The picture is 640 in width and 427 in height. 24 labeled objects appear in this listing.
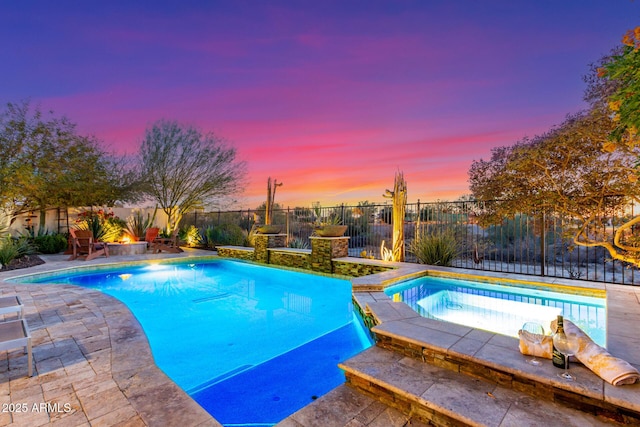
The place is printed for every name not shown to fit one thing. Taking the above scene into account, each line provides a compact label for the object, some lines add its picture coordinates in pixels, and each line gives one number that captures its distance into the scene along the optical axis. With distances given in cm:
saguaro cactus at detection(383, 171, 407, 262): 709
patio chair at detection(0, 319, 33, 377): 209
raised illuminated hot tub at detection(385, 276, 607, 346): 359
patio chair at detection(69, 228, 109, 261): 852
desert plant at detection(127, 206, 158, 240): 1168
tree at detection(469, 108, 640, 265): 381
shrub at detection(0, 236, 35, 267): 709
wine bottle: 185
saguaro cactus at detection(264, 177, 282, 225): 900
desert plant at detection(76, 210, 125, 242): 1035
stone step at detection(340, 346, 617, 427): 157
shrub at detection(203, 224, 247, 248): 1100
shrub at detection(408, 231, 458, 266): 668
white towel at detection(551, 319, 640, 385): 165
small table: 262
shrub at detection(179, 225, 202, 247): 1234
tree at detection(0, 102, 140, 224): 912
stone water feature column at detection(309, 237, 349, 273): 709
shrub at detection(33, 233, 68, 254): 1007
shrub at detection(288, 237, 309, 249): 951
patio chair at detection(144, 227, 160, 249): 1082
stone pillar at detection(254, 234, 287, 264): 868
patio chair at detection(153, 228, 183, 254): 1046
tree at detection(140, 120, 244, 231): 1306
